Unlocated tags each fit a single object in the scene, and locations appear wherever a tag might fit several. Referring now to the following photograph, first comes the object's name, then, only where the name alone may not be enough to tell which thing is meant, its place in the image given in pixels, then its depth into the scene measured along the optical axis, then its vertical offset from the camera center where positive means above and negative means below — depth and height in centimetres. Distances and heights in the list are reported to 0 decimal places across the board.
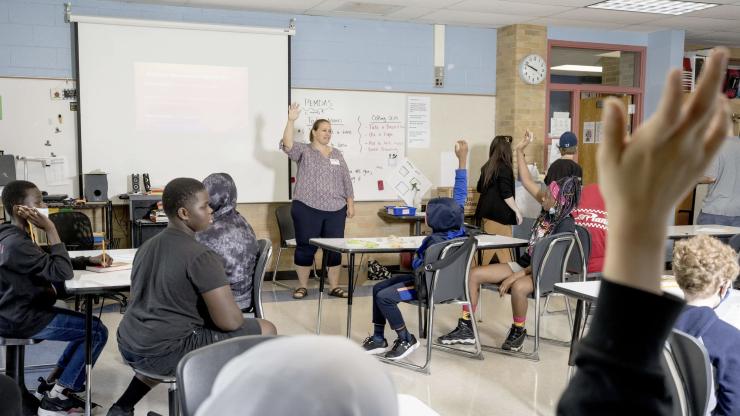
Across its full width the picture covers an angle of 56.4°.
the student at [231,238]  334 -42
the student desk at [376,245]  432 -59
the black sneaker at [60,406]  322 -120
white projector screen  620 +45
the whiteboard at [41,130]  602 +17
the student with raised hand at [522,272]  438 -76
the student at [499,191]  596 -31
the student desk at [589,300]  241 -61
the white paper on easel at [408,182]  738 -29
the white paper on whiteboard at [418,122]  737 +35
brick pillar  747 +75
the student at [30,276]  298 -55
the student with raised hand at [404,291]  415 -82
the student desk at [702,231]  503 -55
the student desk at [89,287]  302 -60
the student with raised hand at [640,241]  52 -7
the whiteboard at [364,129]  696 +25
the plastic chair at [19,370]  324 -104
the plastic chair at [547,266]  420 -68
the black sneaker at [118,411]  294 -111
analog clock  750 +95
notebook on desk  340 -58
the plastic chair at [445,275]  399 -71
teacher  614 -37
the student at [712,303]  196 -45
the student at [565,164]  524 -6
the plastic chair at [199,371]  168 -54
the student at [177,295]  262 -55
